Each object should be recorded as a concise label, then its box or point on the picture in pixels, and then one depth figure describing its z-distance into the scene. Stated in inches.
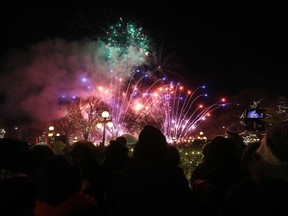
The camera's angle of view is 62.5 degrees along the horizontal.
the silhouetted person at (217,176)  104.0
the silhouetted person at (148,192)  81.7
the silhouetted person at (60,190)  72.5
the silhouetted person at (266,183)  72.3
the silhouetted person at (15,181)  83.6
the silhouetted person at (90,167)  122.1
